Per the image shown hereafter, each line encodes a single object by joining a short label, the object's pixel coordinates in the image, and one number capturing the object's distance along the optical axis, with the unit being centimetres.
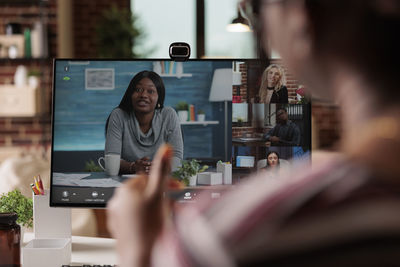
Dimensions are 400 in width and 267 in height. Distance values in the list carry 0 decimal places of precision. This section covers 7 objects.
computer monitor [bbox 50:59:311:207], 120
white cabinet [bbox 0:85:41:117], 426
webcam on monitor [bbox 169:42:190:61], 122
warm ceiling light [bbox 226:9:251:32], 409
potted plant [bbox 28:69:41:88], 430
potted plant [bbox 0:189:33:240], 131
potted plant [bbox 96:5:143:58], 467
